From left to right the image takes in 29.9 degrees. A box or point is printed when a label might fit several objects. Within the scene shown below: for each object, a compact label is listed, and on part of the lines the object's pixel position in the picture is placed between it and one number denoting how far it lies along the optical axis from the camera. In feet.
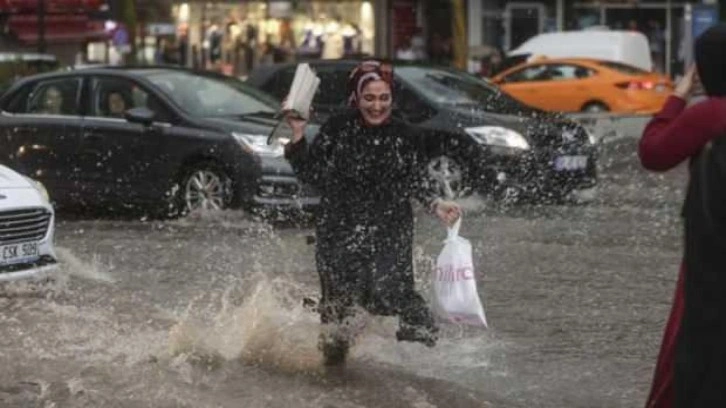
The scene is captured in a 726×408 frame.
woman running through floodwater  20.26
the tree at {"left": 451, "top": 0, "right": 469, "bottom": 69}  106.78
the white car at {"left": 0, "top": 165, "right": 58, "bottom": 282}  28.04
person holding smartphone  11.42
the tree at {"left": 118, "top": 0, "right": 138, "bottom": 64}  102.42
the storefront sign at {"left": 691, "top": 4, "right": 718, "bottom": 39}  114.32
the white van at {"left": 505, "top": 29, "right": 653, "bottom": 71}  93.76
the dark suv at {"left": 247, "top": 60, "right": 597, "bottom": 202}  44.09
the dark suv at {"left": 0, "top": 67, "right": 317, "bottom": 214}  40.83
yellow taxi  83.30
